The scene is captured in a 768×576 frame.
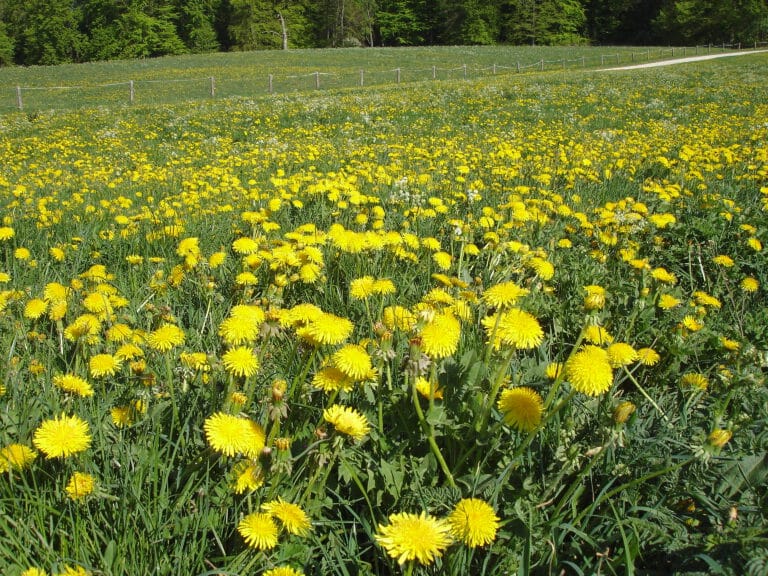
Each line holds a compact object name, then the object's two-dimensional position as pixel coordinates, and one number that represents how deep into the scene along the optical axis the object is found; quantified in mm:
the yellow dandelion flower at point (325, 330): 1356
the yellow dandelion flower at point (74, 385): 1444
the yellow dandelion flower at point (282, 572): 1071
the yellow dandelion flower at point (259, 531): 1119
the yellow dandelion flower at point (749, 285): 2594
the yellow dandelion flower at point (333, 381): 1339
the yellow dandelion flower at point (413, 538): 948
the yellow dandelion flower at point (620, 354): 1494
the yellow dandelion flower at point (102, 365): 1577
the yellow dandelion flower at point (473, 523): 1062
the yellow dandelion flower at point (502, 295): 1458
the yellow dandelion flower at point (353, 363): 1300
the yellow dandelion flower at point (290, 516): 1146
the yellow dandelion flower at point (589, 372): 1224
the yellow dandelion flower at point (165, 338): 1650
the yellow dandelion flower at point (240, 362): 1354
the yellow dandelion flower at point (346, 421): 1218
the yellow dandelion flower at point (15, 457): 1231
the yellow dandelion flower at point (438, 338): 1335
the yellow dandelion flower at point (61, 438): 1183
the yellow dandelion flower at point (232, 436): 1166
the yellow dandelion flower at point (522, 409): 1297
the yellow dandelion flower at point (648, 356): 1889
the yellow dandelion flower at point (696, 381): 1703
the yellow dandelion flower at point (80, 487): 1184
